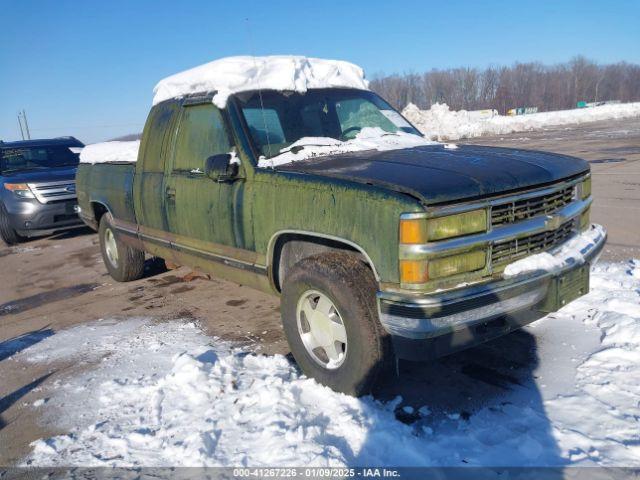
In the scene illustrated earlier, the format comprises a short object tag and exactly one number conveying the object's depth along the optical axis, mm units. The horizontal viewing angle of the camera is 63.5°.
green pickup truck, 2629
